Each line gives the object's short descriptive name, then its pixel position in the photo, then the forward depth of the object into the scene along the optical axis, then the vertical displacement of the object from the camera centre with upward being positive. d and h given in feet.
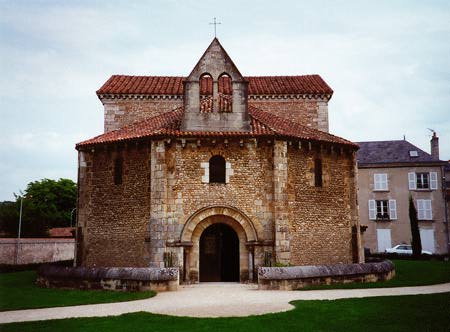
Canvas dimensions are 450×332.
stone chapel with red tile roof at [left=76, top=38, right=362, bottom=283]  63.05 +6.26
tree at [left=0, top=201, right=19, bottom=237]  145.39 +4.24
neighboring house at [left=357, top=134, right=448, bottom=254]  135.33 +10.75
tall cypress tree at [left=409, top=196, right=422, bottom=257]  115.34 -0.86
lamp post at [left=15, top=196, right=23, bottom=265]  112.37 -3.76
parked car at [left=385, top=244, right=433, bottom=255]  127.14 -4.65
